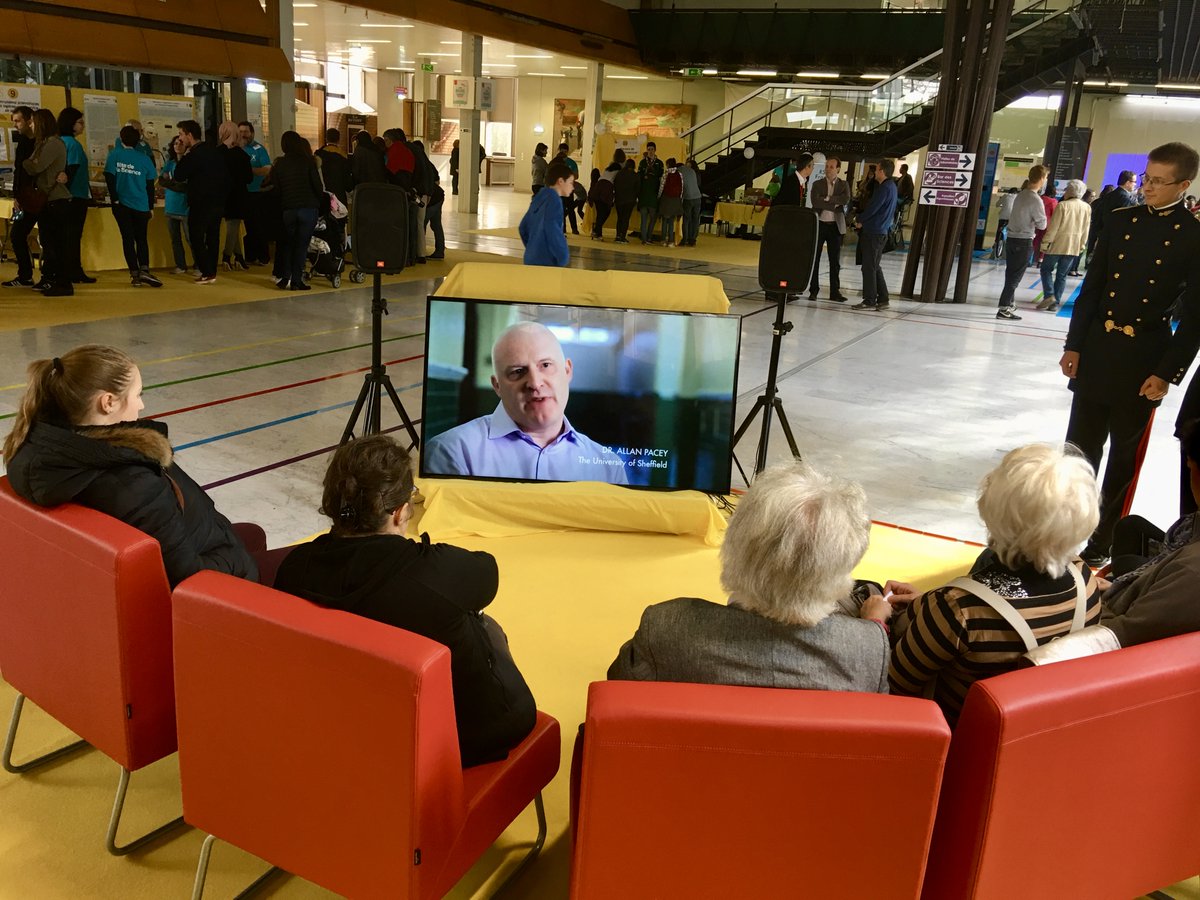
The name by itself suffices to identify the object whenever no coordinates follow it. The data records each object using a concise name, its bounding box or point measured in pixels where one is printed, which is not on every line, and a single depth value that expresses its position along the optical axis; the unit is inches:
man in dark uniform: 144.5
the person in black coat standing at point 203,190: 346.0
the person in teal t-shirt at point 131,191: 327.3
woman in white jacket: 402.6
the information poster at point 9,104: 358.6
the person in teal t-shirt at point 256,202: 383.6
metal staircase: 539.8
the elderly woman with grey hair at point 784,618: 64.5
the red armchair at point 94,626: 74.9
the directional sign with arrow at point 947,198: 416.2
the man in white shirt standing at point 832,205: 419.5
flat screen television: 151.0
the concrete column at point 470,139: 666.8
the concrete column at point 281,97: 488.4
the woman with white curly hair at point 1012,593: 74.8
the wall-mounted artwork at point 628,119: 994.7
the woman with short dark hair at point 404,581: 70.1
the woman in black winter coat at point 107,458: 78.9
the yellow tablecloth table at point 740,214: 724.0
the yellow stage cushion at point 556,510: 152.0
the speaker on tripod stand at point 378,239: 163.8
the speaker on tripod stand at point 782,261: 176.1
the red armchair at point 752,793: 55.6
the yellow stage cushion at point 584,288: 158.2
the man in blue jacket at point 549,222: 217.5
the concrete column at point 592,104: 801.6
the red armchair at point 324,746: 60.6
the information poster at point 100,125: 378.6
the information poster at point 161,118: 404.2
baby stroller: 383.2
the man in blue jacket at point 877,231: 397.7
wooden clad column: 395.9
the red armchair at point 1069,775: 59.8
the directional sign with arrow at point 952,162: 408.5
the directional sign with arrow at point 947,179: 411.2
